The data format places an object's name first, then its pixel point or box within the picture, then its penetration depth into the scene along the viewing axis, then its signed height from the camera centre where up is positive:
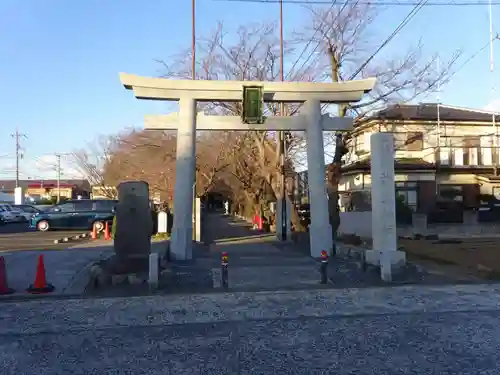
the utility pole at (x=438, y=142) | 33.12 +3.95
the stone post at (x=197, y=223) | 23.55 -0.59
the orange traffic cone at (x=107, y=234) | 24.62 -1.06
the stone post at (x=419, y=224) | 27.50 -0.87
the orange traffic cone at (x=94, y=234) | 25.09 -1.07
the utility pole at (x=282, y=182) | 24.06 +1.21
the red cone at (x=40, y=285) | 11.01 -1.48
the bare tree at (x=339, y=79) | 21.11 +4.99
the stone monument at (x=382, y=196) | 13.20 +0.27
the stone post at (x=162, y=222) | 25.45 -0.59
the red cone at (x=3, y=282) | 10.83 -1.40
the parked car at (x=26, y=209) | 42.78 +0.17
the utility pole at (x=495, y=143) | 34.00 +4.02
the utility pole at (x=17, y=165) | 69.54 +5.91
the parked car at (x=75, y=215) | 29.53 -0.22
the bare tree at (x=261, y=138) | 25.55 +3.82
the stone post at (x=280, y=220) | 24.36 -0.57
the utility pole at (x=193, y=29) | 17.62 +5.88
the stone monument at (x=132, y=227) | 12.82 -0.40
